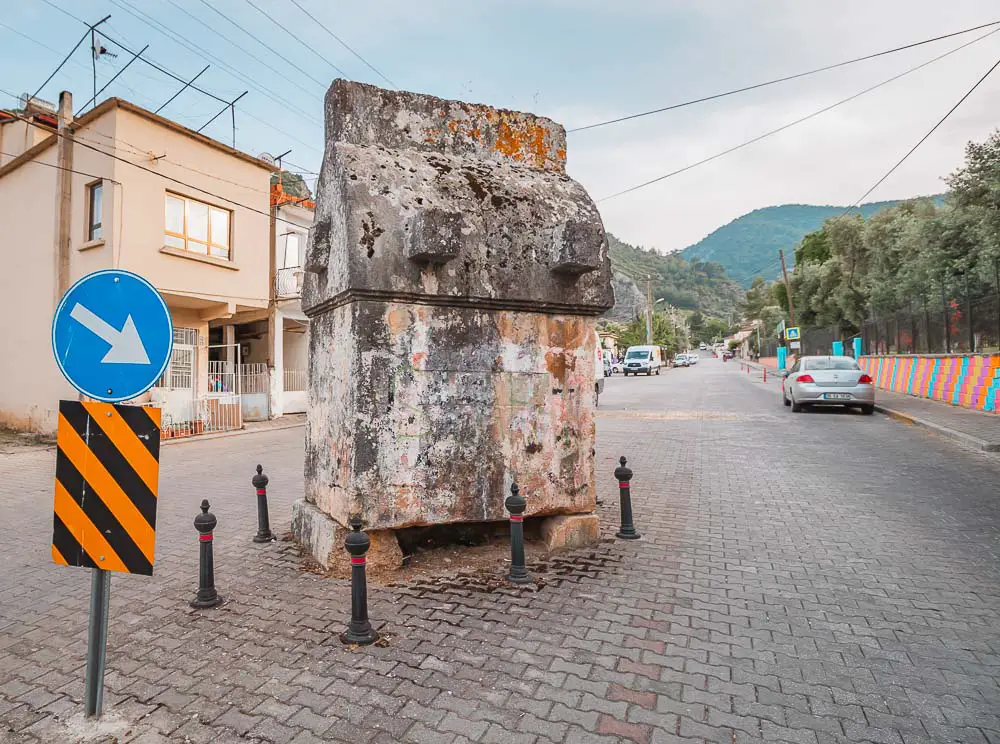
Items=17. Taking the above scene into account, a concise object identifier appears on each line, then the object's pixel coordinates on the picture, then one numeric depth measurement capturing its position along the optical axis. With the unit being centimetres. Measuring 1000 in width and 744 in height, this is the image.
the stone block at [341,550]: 428
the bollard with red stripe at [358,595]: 328
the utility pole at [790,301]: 3856
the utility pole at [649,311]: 6021
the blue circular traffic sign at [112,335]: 267
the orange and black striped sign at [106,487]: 271
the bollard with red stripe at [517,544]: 413
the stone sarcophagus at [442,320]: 416
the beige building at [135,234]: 1337
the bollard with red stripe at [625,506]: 518
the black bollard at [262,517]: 529
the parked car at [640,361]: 4407
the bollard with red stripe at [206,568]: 386
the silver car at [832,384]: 1451
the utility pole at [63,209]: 1421
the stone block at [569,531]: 479
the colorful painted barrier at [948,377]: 1314
